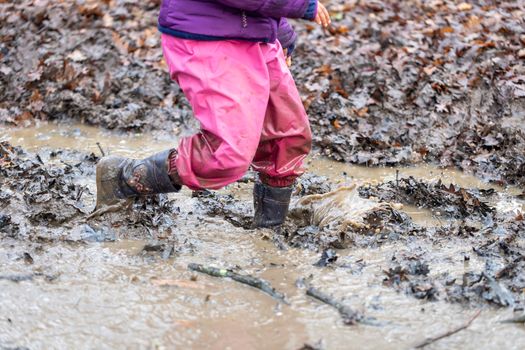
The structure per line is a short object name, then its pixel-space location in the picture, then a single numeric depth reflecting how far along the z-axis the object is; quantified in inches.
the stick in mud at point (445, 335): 113.4
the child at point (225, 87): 141.0
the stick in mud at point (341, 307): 121.3
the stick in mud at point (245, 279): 130.0
